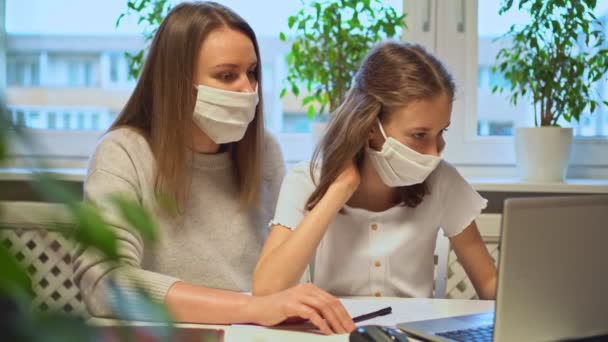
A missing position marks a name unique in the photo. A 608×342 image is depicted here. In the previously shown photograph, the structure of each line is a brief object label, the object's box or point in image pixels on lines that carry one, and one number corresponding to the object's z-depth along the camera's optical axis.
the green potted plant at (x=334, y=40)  2.34
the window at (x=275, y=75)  2.53
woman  1.59
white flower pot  2.30
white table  1.16
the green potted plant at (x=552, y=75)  2.29
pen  1.27
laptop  0.91
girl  1.60
